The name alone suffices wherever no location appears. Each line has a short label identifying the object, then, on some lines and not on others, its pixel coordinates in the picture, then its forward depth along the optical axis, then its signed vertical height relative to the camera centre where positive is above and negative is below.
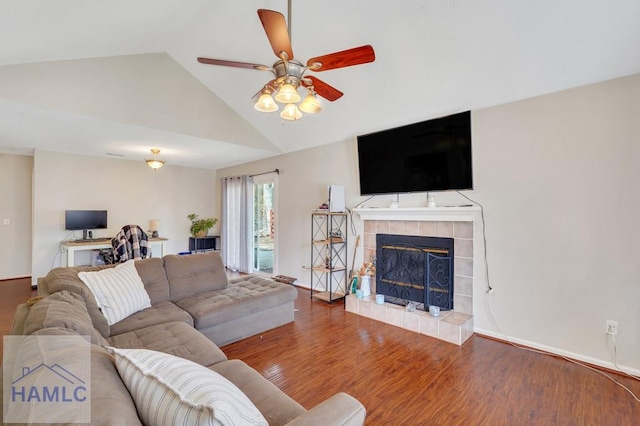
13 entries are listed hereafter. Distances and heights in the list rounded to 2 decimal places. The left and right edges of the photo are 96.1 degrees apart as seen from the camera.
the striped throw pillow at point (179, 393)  0.80 -0.53
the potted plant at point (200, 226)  6.63 -0.16
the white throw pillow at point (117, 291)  2.26 -0.59
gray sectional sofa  0.97 -0.77
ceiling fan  1.77 +1.06
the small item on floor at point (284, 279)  4.48 -0.97
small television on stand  5.18 +0.02
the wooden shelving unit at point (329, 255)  4.33 -0.61
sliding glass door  5.80 -0.11
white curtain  6.09 -0.08
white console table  4.81 -0.46
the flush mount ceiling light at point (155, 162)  4.94 +0.99
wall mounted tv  3.15 +0.73
